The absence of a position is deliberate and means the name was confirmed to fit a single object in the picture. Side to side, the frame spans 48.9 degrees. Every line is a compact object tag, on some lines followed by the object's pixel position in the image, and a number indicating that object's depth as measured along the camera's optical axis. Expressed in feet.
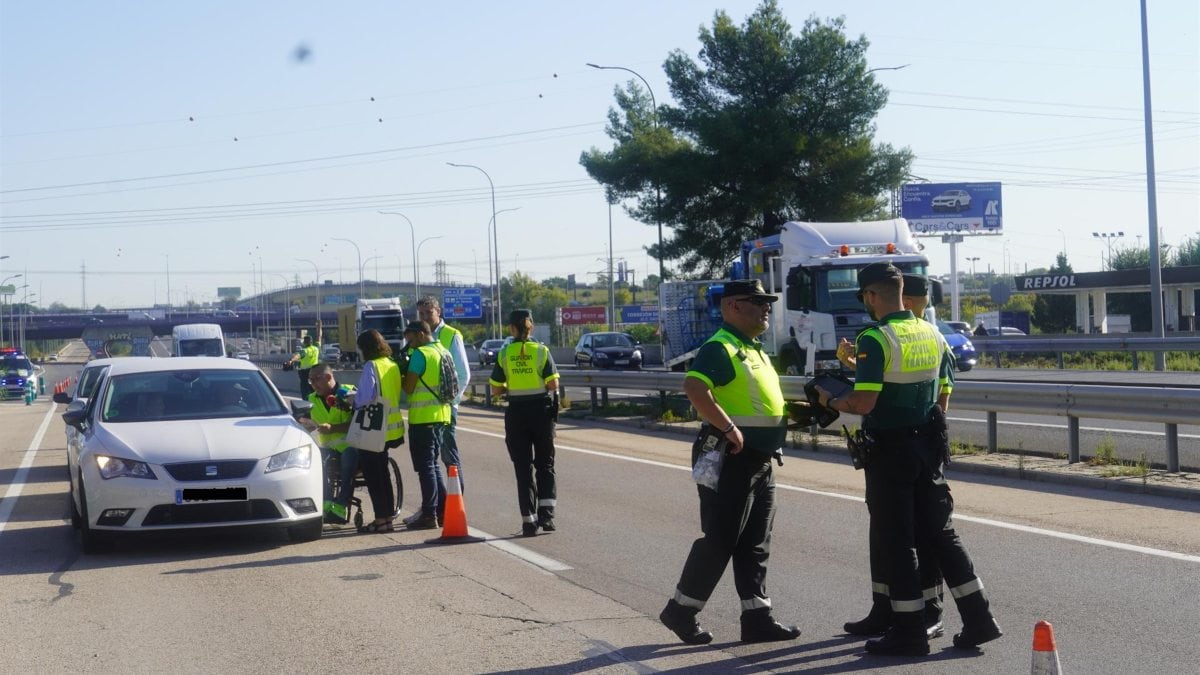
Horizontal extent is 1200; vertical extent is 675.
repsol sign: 199.46
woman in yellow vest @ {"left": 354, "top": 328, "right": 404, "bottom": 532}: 35.24
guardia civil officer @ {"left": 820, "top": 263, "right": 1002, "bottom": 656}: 20.86
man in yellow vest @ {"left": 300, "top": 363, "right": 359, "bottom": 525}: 36.17
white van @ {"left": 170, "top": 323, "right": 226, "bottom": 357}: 144.56
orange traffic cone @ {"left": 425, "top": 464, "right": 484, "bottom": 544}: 33.71
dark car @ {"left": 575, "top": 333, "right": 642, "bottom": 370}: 156.25
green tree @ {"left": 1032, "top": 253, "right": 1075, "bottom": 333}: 244.22
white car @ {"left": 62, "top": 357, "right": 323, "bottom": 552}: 31.14
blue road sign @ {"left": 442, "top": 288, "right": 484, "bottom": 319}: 284.00
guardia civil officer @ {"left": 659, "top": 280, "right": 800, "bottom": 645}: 21.44
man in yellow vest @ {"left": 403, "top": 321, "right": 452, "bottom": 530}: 35.70
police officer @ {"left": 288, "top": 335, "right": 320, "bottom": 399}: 78.28
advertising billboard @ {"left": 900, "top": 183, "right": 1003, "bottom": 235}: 218.18
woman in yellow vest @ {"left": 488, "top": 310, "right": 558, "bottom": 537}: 34.45
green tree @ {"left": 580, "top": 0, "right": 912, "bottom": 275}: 144.97
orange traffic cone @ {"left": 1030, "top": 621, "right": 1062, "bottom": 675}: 15.03
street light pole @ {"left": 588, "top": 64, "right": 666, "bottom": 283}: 132.26
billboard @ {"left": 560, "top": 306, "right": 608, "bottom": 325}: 307.95
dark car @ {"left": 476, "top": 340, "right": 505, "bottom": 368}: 190.50
